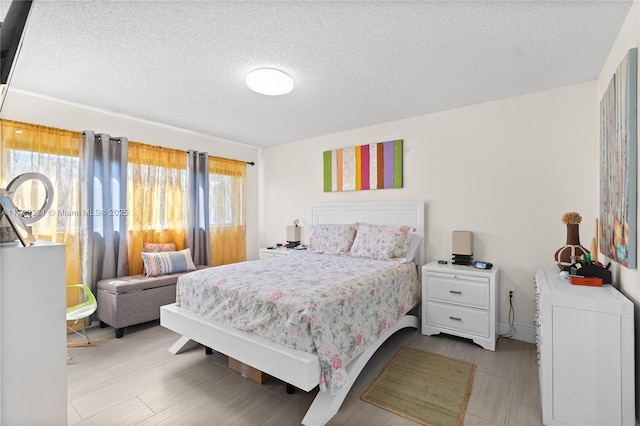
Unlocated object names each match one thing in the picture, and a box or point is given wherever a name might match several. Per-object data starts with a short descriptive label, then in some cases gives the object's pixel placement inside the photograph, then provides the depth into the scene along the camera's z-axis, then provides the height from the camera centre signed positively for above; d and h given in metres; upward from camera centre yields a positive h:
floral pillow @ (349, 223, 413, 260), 3.29 -0.35
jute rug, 1.89 -1.29
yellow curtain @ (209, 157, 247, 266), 4.56 +0.03
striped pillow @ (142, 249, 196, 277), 3.49 -0.61
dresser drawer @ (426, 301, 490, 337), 2.77 -1.05
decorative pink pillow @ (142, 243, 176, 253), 3.70 -0.44
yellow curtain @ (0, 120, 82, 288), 2.82 +0.44
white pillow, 3.42 -0.41
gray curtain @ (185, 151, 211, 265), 4.19 +0.08
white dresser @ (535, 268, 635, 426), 1.56 -0.82
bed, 1.77 -0.87
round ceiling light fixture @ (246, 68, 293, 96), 2.42 +1.12
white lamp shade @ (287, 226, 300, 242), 4.64 -0.33
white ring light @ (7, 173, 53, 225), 1.13 +0.09
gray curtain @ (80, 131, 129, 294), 3.27 +0.07
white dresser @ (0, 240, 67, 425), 0.84 -0.37
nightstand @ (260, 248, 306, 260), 4.30 -0.60
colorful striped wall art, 3.76 +0.62
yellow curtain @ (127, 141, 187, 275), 3.66 +0.20
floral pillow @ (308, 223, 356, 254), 3.73 -0.34
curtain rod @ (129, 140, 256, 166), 5.08 +0.87
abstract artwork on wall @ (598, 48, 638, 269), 1.61 +0.28
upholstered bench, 3.04 -0.93
